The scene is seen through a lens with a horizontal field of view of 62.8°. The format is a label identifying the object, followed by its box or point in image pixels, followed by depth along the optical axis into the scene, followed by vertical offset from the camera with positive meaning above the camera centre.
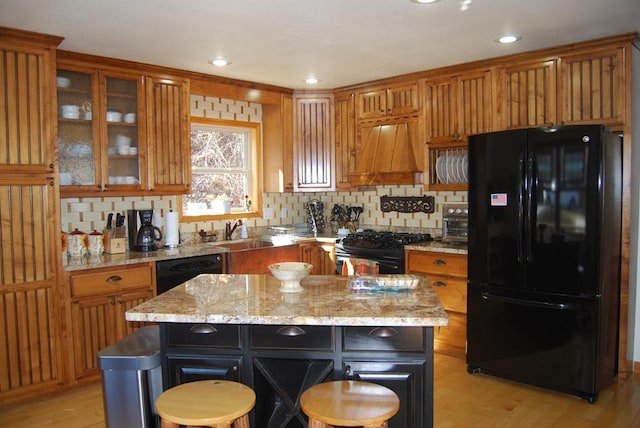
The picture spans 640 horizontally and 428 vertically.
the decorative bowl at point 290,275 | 2.60 -0.37
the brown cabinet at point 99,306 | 3.69 -0.75
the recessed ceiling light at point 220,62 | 4.18 +1.13
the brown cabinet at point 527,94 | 3.97 +0.81
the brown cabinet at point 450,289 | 4.25 -0.75
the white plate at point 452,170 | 4.66 +0.25
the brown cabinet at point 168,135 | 4.36 +0.57
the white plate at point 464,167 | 4.60 +0.27
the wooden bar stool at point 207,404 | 1.89 -0.76
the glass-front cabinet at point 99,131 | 3.96 +0.56
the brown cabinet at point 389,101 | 4.87 +0.95
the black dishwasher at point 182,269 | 4.08 -0.54
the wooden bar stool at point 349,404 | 1.85 -0.75
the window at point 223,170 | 5.18 +0.32
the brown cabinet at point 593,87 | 3.67 +0.79
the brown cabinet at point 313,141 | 5.51 +0.62
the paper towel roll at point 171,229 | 4.60 -0.24
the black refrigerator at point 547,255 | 3.37 -0.39
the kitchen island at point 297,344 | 2.21 -0.63
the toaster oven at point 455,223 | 4.82 -0.23
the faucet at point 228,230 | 5.27 -0.29
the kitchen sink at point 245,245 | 4.98 -0.43
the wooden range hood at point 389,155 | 4.88 +0.42
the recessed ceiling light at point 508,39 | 3.62 +1.11
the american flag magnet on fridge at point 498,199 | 3.69 -0.01
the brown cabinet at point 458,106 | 4.35 +0.80
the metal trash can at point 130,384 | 2.44 -0.86
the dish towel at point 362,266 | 4.73 -0.61
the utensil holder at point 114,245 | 4.16 -0.34
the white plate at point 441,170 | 4.75 +0.26
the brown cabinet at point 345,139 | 5.39 +0.63
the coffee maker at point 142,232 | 4.38 -0.25
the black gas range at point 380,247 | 4.65 -0.44
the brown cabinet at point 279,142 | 5.45 +0.61
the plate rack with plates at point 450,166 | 4.62 +0.29
